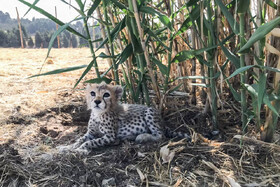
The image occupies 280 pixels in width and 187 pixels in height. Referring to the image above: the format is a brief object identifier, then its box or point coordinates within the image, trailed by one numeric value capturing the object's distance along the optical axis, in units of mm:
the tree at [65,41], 30742
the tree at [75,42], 35000
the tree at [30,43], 26447
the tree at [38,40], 27906
